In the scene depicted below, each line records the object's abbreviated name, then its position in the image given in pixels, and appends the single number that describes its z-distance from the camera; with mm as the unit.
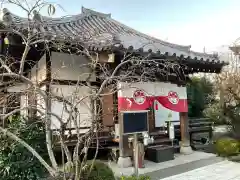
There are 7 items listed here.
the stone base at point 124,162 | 7611
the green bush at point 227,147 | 9016
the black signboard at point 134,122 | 7734
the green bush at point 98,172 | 4784
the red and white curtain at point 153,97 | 7703
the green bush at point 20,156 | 5281
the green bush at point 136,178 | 4727
